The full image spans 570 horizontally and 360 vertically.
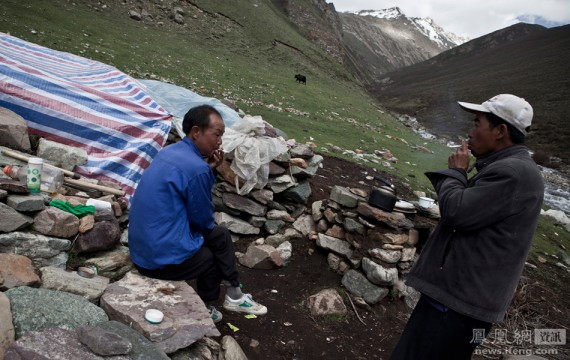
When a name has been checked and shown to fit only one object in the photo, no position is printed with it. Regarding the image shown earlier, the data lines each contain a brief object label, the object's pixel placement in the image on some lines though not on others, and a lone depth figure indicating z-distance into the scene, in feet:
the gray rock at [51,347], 6.49
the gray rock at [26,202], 11.19
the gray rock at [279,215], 20.25
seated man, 10.09
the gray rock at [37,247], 10.73
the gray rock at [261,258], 17.10
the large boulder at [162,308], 9.09
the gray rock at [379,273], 16.46
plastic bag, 19.16
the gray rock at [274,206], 20.57
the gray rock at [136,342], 7.83
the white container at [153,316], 9.21
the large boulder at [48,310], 7.73
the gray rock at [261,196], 20.01
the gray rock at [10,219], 10.71
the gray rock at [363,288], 16.51
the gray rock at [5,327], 6.91
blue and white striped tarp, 16.47
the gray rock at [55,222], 11.53
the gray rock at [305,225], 20.27
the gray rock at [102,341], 7.20
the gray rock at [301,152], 22.72
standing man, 7.06
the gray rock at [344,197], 18.28
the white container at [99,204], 13.23
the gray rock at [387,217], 17.02
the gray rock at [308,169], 21.43
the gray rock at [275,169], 20.34
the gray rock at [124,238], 13.81
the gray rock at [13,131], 14.64
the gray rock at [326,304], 15.15
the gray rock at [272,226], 19.86
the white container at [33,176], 12.14
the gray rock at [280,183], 20.56
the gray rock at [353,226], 17.84
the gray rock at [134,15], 86.22
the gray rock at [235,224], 18.84
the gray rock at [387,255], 16.72
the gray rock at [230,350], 10.62
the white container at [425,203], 19.43
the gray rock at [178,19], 95.47
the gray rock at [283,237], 19.11
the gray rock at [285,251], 18.16
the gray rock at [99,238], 12.17
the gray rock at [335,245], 18.12
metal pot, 17.26
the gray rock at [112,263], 12.10
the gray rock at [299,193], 21.08
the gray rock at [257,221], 19.65
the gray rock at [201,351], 9.38
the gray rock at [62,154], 15.46
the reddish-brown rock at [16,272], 8.80
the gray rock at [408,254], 17.19
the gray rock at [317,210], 20.16
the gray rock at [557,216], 38.84
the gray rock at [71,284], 9.66
